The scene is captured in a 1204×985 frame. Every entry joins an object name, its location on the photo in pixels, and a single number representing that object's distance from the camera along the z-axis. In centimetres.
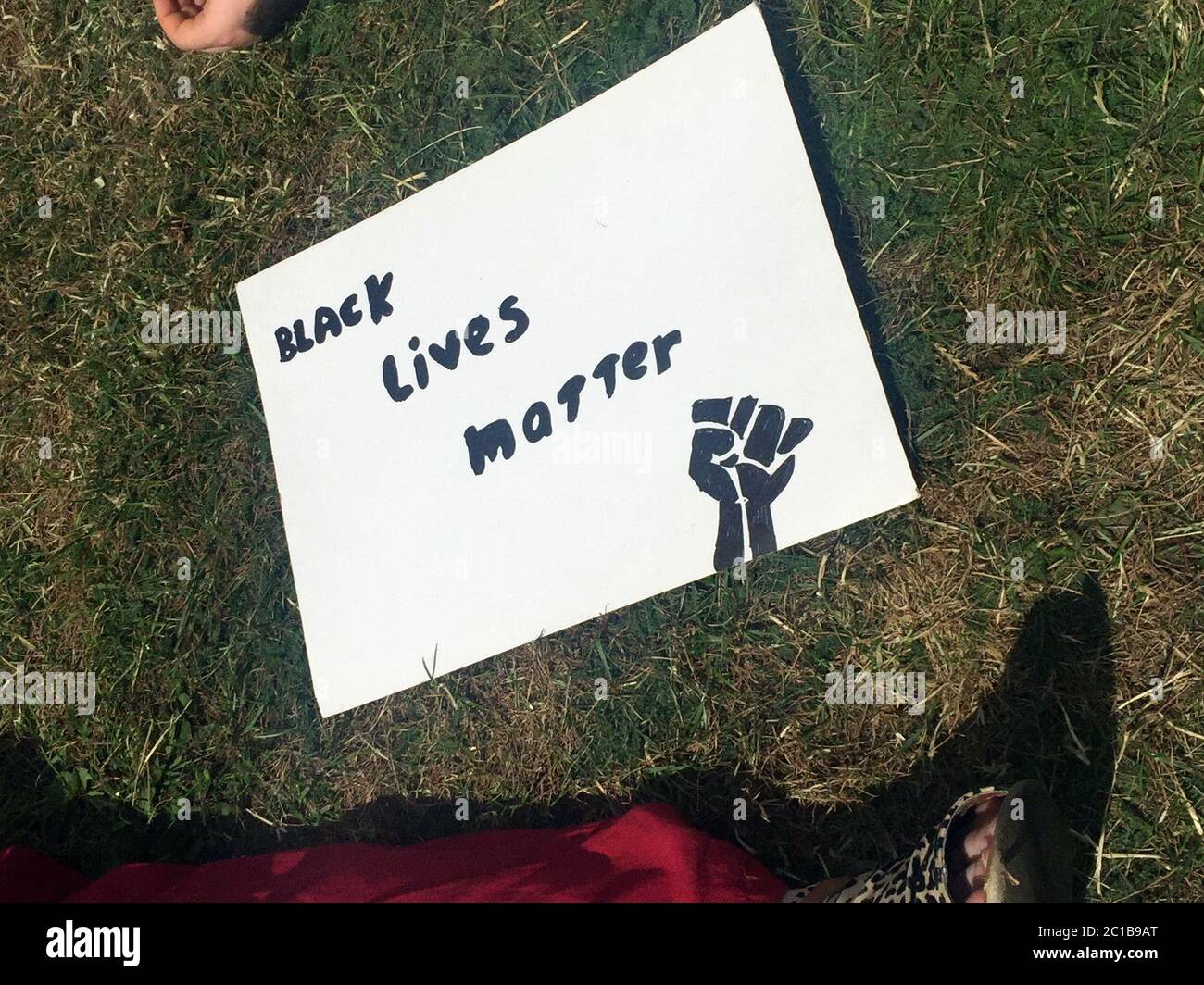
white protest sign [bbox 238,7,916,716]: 140
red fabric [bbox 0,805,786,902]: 127
